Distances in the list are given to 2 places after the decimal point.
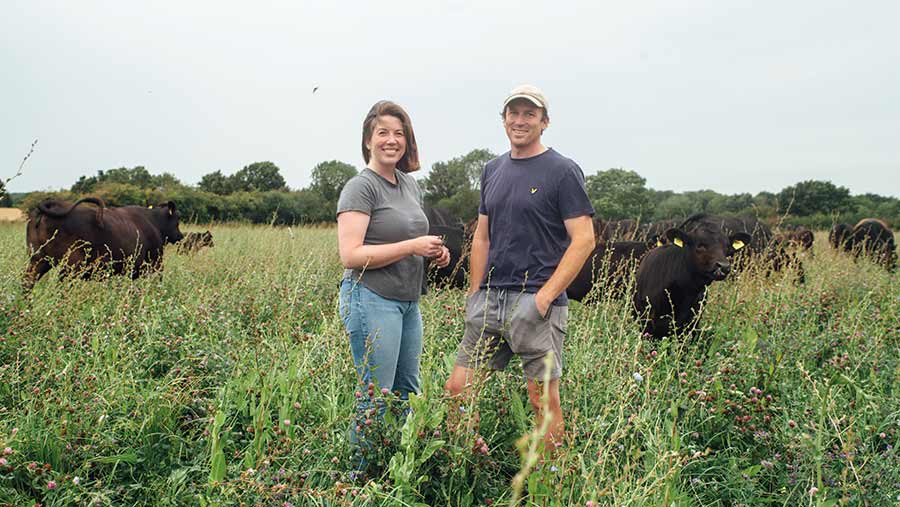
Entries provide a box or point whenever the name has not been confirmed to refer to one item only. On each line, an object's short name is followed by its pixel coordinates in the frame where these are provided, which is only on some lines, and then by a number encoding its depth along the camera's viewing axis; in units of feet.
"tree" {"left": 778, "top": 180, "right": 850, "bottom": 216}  143.84
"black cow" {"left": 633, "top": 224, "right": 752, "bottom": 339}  17.34
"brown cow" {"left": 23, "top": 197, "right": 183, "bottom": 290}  21.02
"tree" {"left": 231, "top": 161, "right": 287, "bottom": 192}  167.12
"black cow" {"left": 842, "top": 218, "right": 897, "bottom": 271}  38.70
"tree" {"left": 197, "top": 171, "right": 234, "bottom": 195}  154.20
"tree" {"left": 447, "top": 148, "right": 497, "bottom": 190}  183.01
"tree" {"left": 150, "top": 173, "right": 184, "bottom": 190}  124.20
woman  8.95
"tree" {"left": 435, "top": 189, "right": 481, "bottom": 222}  121.80
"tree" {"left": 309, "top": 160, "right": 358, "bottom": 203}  149.18
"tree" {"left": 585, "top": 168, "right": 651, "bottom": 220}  164.35
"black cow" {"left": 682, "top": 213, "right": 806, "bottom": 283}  20.62
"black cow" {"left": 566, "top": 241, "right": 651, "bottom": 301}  24.36
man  9.60
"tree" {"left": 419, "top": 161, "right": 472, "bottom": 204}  174.08
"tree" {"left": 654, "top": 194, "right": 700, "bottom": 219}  148.10
